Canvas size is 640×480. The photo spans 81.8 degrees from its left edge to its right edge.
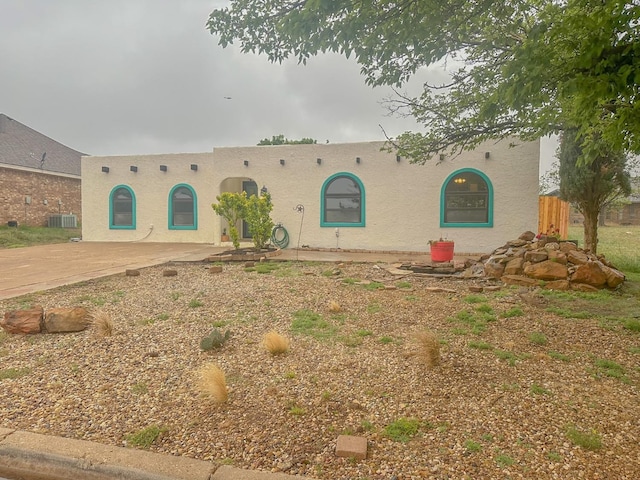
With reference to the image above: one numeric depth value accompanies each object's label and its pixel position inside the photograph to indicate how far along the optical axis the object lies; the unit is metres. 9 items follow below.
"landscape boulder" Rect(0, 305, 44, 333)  3.91
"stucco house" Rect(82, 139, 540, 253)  10.87
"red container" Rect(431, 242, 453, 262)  8.51
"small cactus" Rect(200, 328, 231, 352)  3.45
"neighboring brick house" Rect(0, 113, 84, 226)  17.67
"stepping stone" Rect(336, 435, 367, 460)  1.96
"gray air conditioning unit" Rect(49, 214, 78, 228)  19.50
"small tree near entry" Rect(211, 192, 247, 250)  9.51
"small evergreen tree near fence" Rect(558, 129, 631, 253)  8.10
